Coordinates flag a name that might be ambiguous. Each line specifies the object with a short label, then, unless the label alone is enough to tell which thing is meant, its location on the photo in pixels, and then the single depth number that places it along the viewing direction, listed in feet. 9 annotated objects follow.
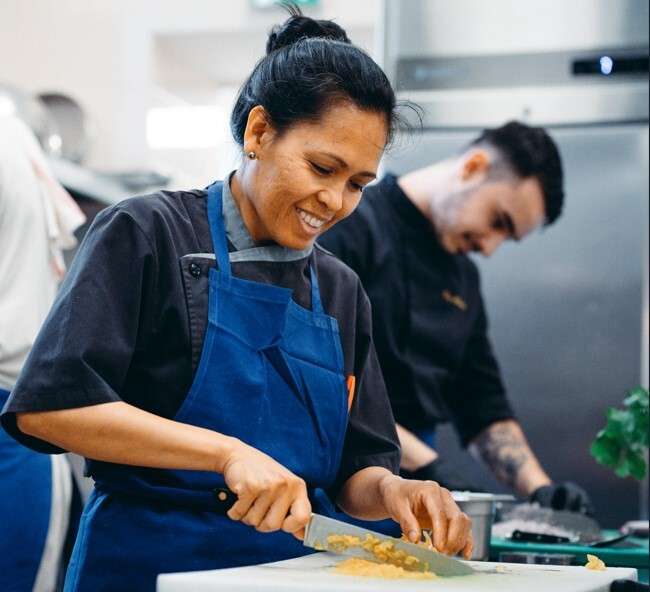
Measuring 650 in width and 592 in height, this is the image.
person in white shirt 6.73
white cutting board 3.71
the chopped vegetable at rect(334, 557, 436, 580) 4.13
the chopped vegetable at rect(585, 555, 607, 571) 4.83
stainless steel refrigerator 10.73
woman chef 4.21
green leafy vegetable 7.40
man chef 8.72
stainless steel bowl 6.44
